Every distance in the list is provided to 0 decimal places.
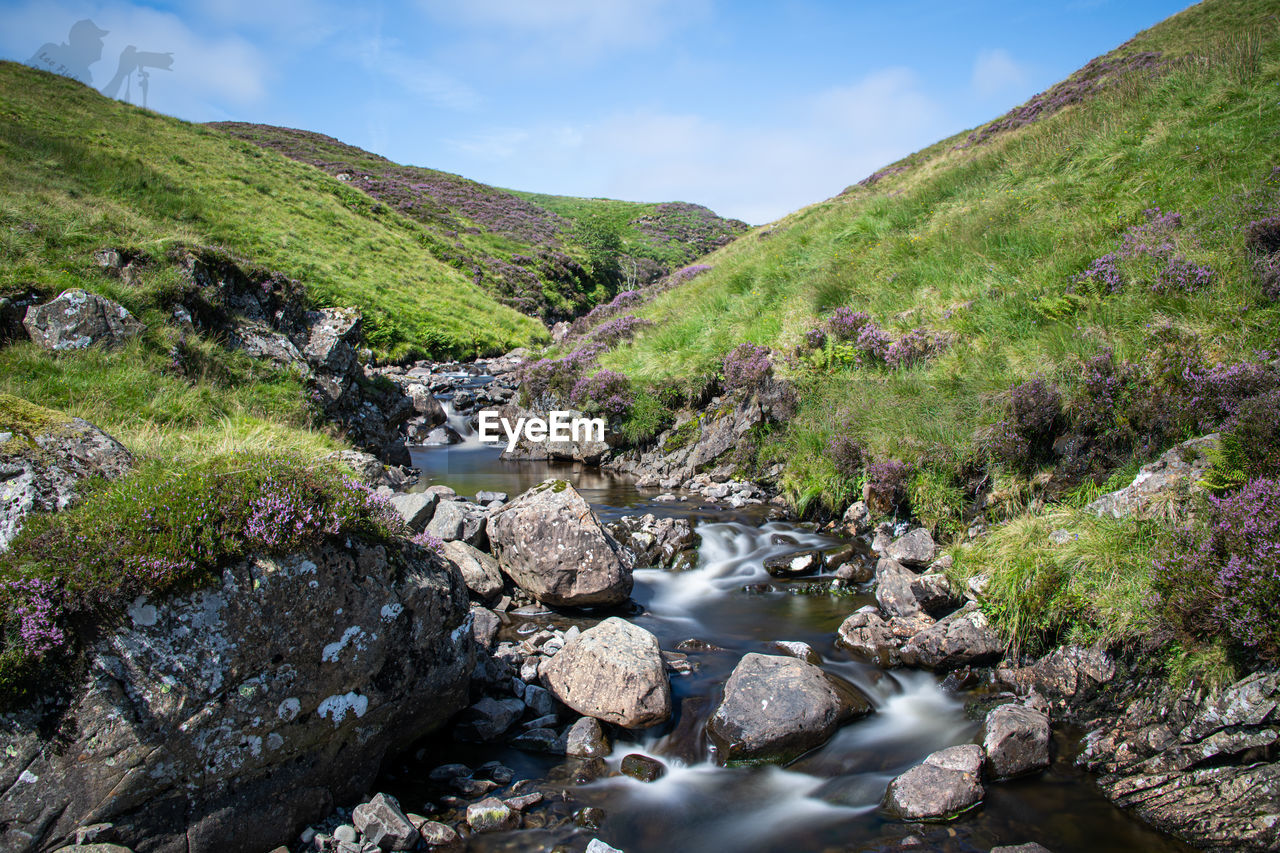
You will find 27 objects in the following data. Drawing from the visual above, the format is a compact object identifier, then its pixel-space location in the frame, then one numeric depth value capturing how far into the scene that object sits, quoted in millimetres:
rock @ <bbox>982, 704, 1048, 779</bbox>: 5051
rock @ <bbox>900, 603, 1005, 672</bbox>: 6492
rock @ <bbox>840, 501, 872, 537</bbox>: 10320
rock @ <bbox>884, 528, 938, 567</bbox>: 8305
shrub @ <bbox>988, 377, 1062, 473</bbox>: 8727
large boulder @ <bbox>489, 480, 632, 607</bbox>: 7961
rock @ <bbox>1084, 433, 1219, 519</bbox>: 6281
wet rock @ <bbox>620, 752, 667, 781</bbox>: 5316
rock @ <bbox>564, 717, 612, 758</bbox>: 5516
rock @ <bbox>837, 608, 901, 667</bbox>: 6961
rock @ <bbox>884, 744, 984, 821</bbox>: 4723
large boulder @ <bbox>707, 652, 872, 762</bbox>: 5547
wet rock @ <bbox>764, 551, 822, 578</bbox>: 9352
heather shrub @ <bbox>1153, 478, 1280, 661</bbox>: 4527
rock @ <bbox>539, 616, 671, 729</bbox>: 5770
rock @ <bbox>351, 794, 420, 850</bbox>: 4285
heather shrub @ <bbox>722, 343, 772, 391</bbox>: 14453
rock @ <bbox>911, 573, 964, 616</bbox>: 7379
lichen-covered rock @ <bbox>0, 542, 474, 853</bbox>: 3482
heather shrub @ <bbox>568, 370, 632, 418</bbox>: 17141
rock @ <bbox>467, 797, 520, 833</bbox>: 4609
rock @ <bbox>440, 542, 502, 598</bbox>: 8008
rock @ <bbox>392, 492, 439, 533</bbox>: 8867
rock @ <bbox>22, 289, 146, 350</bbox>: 9281
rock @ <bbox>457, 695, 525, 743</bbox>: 5664
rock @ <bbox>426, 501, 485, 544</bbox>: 8891
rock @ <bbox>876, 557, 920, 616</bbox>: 7531
